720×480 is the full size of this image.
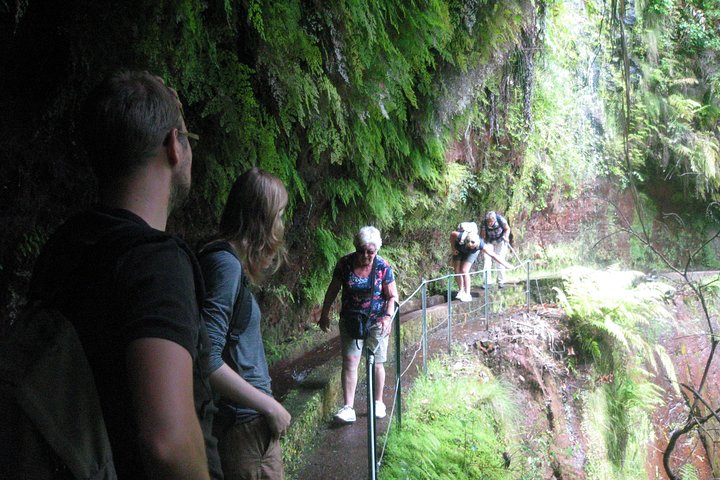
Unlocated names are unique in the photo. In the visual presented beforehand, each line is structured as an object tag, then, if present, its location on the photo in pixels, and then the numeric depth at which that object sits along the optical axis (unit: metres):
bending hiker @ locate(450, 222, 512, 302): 9.45
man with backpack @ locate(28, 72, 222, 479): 0.89
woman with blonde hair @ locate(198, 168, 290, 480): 1.82
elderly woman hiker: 4.39
